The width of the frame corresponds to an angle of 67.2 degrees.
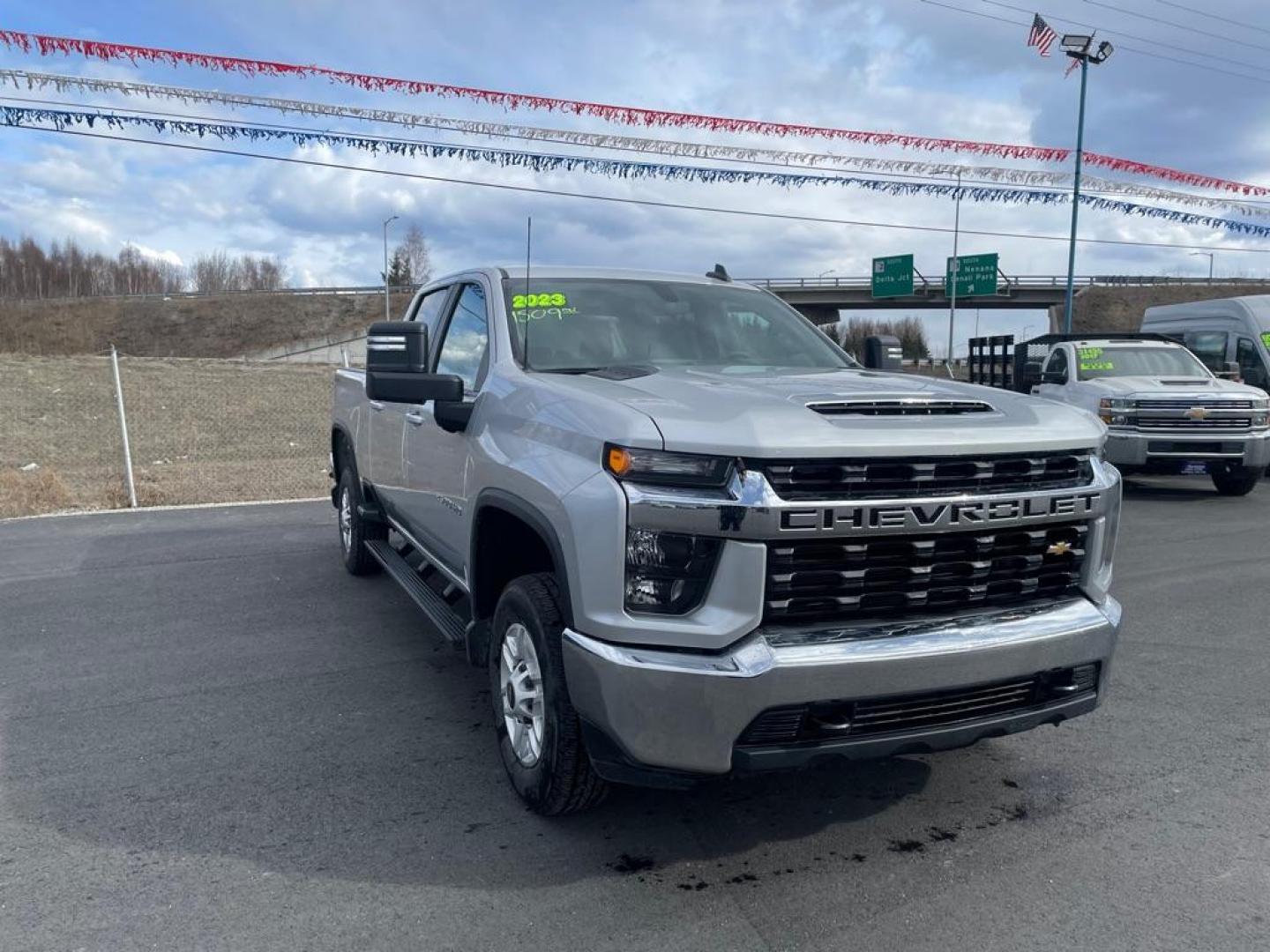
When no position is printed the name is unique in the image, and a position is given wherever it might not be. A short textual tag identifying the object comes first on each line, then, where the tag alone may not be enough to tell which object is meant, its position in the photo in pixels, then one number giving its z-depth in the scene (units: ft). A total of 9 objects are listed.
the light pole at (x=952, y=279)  99.09
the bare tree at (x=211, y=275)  381.34
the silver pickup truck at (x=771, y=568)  8.74
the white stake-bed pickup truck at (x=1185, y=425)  36.55
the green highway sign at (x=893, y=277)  122.42
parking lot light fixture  65.98
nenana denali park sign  111.04
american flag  62.85
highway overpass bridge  205.87
